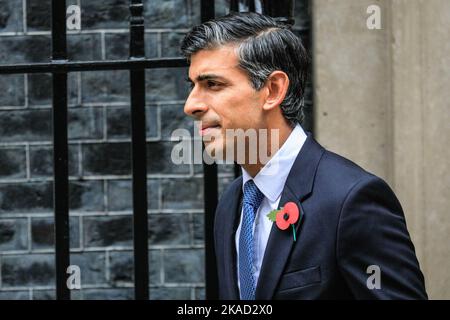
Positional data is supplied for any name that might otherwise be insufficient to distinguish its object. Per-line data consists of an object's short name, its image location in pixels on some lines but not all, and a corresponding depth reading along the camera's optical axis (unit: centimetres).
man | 257
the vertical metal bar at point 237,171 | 351
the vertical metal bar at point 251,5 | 357
